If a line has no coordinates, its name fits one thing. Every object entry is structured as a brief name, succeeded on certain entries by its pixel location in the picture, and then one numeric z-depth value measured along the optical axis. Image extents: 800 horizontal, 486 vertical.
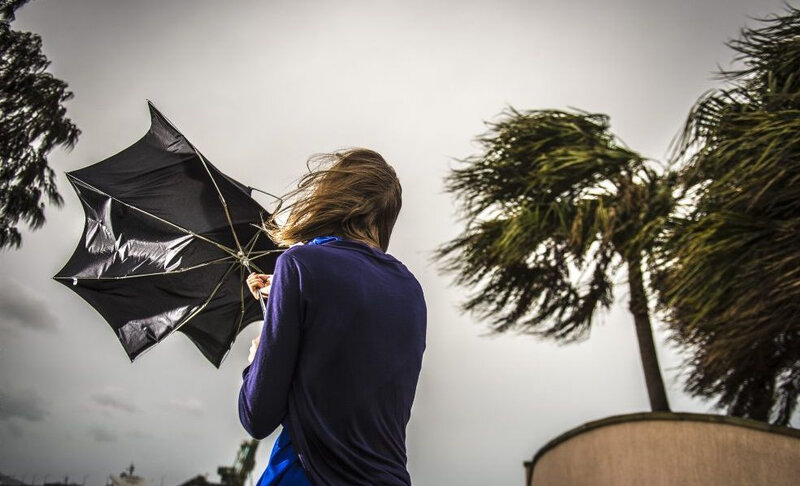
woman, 0.83
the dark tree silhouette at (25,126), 6.61
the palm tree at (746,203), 4.21
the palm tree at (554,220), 6.69
